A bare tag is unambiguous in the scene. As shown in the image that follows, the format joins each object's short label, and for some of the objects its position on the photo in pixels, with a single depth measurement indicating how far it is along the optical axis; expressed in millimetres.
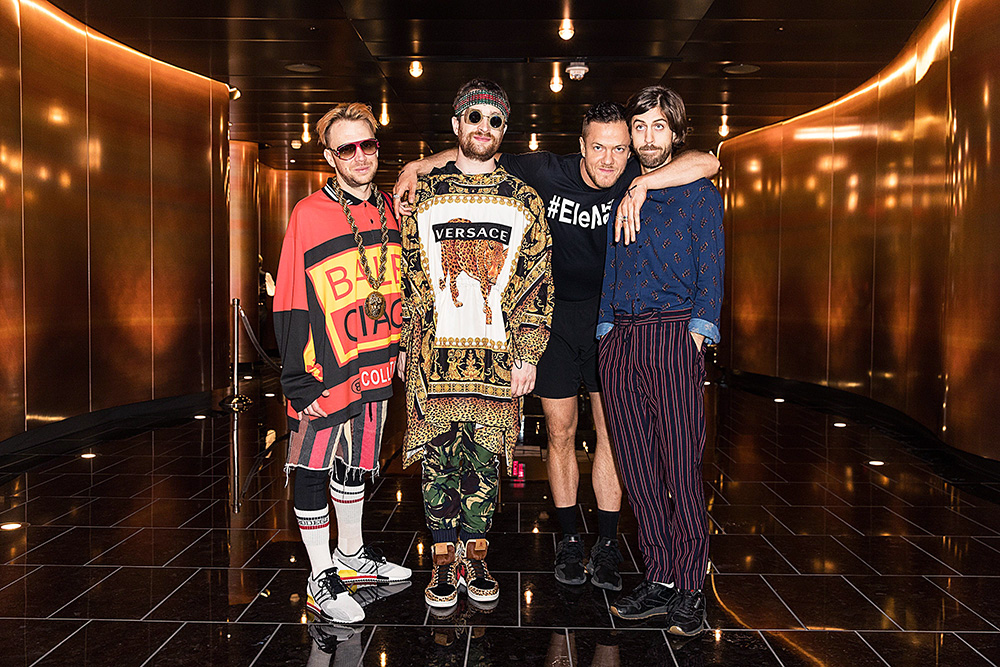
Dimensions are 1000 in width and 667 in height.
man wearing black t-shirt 2951
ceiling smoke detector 7527
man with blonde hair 2842
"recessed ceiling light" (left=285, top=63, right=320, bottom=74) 7664
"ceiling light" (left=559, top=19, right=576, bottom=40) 6362
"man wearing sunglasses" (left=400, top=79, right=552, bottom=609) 2836
